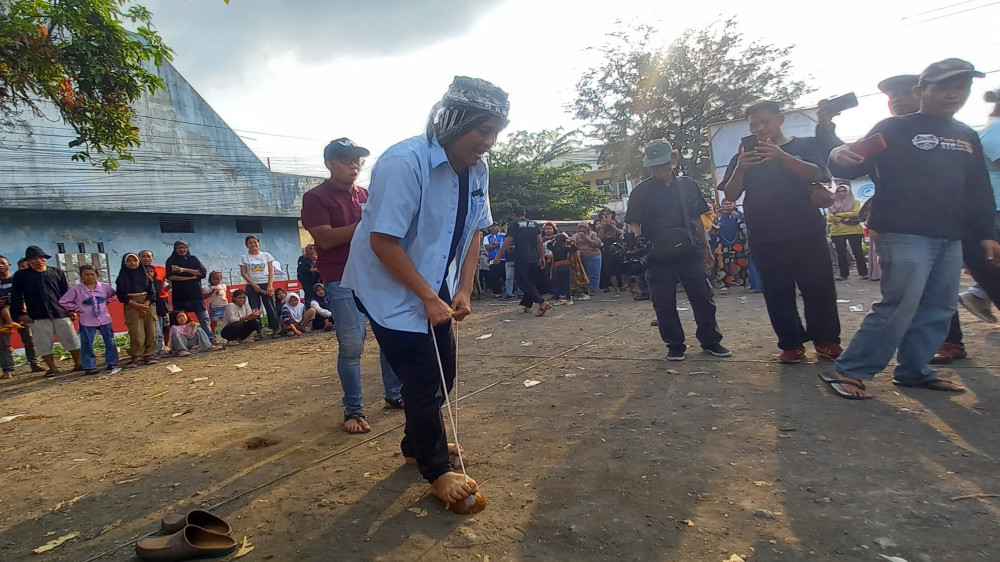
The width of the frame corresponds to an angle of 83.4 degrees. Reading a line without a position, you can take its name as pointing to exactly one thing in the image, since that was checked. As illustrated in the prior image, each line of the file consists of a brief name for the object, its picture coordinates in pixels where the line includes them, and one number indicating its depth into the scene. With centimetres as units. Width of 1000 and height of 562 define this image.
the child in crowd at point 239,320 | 908
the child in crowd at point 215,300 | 949
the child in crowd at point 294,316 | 962
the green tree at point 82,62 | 456
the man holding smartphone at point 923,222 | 316
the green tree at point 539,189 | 2775
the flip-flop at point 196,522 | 216
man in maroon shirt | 345
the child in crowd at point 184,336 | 830
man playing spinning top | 224
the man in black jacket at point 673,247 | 470
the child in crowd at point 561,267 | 1123
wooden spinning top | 225
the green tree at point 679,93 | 2659
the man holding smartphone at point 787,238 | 403
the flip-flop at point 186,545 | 202
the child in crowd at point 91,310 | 742
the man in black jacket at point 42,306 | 752
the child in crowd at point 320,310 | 970
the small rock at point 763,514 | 206
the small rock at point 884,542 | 182
